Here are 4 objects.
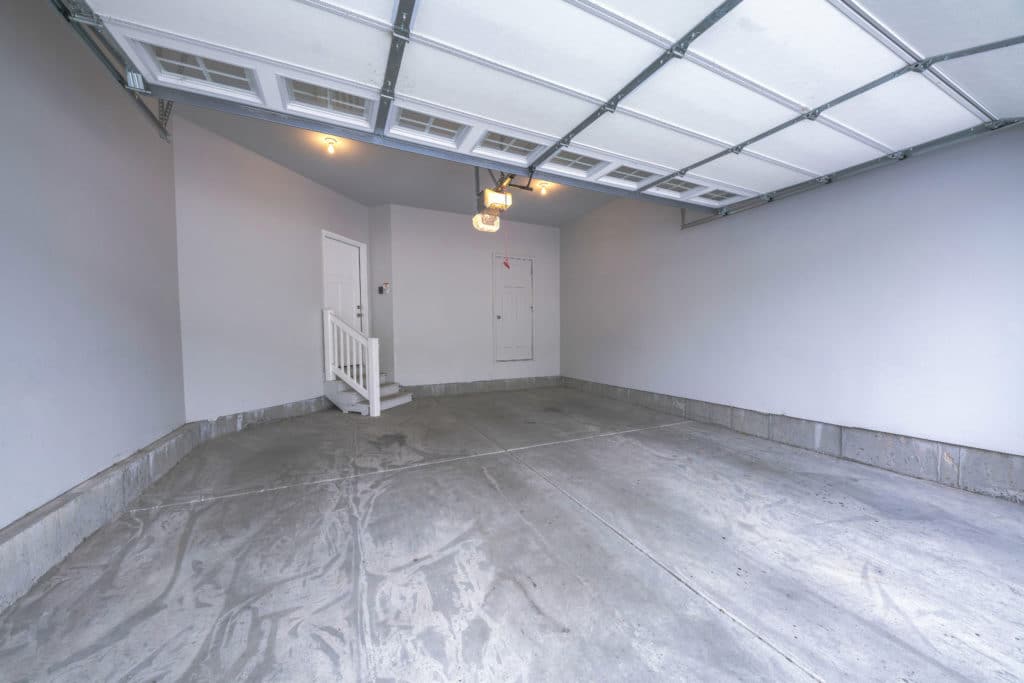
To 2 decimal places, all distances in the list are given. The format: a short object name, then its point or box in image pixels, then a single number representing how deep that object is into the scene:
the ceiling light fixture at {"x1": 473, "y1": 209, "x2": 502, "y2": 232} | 4.37
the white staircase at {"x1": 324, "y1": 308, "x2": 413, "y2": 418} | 4.93
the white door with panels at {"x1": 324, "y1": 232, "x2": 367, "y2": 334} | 5.57
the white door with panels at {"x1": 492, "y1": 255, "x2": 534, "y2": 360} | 7.05
